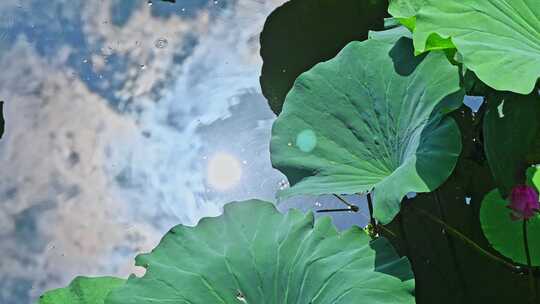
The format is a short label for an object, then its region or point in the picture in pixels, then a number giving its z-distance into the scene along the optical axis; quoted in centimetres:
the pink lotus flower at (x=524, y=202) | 283
